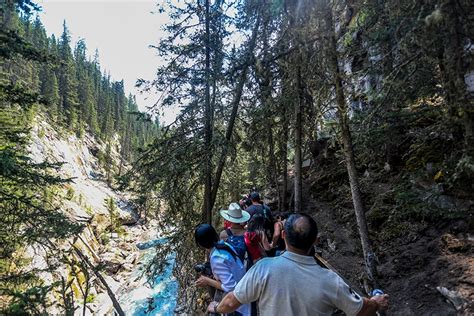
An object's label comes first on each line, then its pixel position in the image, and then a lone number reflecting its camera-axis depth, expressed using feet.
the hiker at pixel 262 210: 14.57
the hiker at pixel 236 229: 12.82
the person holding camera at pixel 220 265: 11.35
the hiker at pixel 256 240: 13.23
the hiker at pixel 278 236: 17.08
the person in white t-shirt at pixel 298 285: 7.02
